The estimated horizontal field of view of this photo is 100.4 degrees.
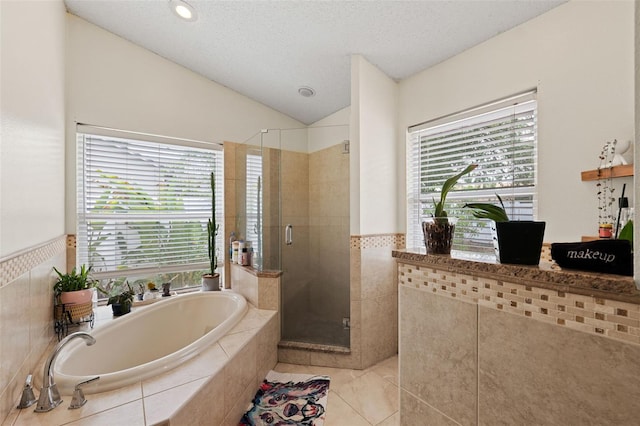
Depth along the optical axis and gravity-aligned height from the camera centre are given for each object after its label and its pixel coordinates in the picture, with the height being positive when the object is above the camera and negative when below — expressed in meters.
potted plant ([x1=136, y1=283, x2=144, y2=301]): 2.31 -0.69
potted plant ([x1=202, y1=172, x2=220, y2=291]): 2.54 -0.39
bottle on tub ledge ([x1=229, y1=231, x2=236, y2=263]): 2.73 -0.30
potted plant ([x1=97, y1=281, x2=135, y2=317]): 2.03 -0.68
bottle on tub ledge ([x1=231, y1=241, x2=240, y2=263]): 2.63 -0.39
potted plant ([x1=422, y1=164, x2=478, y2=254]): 0.83 -0.06
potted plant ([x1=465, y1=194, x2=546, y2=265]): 0.64 -0.07
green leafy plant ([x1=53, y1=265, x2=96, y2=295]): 1.80 -0.47
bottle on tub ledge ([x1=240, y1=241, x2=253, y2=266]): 2.55 -0.41
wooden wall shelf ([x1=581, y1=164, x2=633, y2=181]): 1.25 +0.19
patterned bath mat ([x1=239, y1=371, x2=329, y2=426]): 1.57 -1.22
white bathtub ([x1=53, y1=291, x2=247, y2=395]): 1.25 -0.81
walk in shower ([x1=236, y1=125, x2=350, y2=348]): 2.36 -0.09
